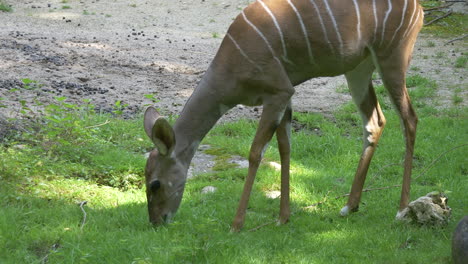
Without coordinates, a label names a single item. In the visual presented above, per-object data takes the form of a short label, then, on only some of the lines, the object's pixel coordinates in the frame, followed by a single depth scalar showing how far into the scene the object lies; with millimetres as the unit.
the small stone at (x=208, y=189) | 11609
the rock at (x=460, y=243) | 7746
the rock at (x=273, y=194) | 11664
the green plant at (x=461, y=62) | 21281
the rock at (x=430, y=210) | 9656
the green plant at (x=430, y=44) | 24437
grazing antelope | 9562
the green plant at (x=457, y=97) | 17706
